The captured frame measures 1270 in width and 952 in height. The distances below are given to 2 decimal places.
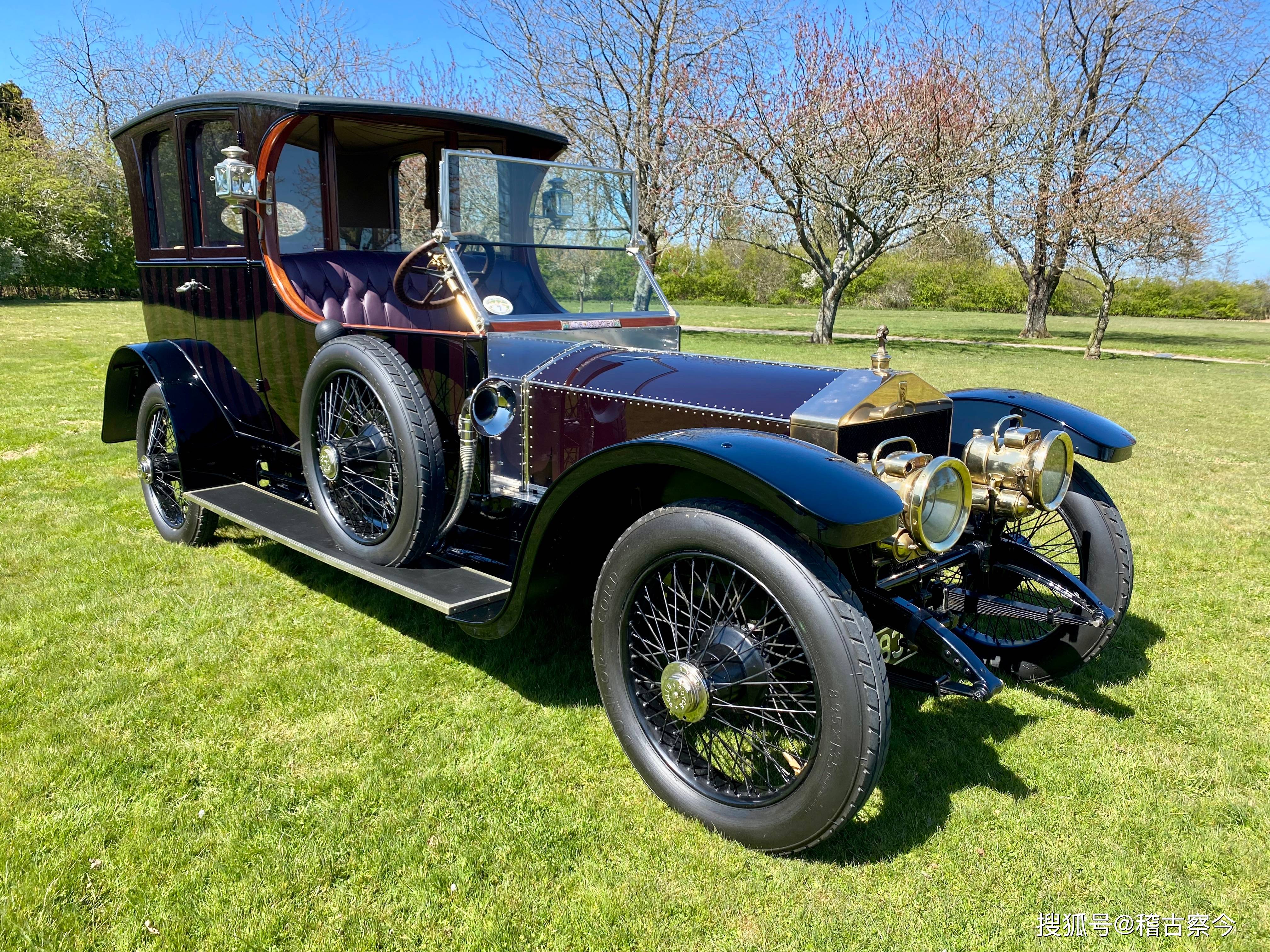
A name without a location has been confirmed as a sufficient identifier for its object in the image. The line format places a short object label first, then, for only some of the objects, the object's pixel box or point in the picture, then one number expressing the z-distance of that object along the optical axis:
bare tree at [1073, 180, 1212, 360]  18.86
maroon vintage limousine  2.45
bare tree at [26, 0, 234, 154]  31.06
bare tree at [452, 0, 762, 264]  20.45
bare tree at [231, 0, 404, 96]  24.39
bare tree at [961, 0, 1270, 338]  20.27
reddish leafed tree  18.09
